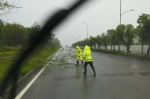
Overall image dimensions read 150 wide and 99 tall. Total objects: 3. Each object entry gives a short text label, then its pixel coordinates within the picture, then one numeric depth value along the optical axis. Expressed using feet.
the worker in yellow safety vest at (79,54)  66.39
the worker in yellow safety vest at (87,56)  43.98
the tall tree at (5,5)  36.90
